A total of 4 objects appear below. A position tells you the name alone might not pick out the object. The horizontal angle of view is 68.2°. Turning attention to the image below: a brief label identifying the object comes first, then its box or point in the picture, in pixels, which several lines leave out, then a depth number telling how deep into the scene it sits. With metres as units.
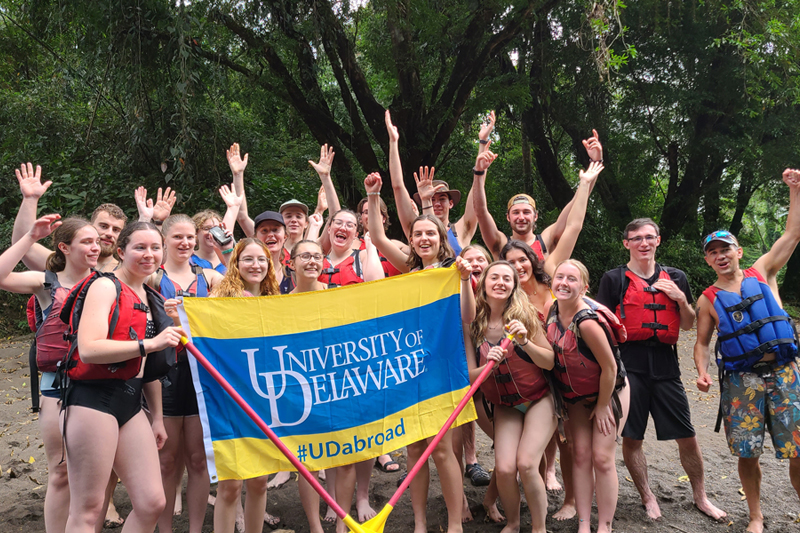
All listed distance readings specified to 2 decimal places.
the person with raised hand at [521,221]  5.32
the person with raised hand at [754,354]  4.36
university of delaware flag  3.66
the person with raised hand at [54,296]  3.64
